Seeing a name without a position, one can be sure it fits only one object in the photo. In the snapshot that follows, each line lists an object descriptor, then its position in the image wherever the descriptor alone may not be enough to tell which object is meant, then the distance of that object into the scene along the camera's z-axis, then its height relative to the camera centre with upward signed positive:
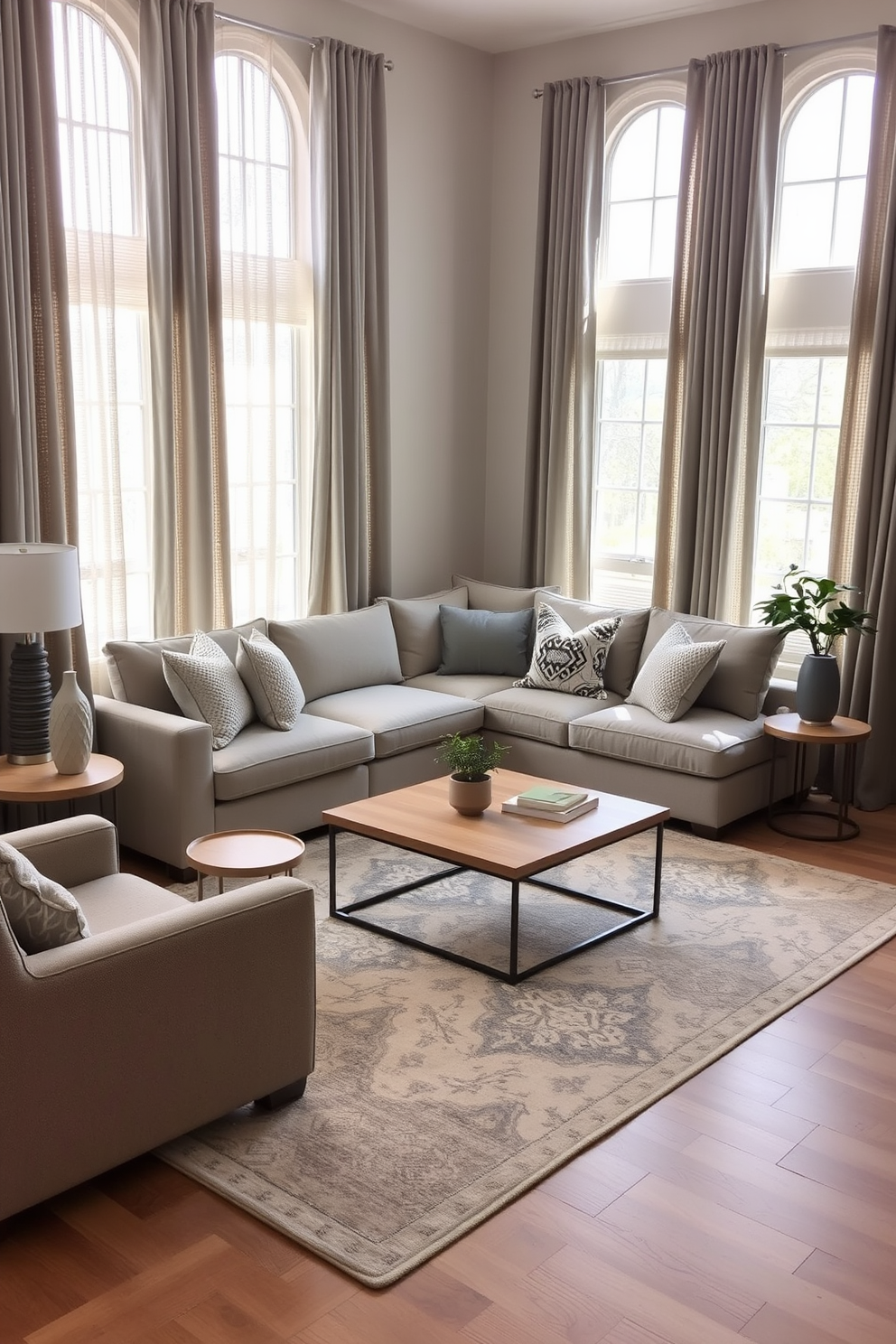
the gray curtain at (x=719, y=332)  6.11 +0.44
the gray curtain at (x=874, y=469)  5.75 -0.22
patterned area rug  2.97 -1.88
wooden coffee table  4.16 -1.49
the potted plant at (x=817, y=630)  5.63 -0.95
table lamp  4.44 -0.76
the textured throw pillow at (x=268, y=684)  5.43 -1.19
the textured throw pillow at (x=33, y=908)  2.80 -1.14
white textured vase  4.57 -1.18
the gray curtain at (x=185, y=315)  5.35 +0.42
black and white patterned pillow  6.29 -1.23
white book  4.57 -1.46
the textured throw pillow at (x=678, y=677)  5.77 -1.20
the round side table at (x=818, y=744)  5.55 -1.58
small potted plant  4.58 -1.33
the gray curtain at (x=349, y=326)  6.20 +0.45
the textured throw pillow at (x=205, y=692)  5.15 -1.18
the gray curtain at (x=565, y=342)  6.78 +0.41
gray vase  5.63 -1.21
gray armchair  2.70 -1.45
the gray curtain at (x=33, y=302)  4.77 +0.41
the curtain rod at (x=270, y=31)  5.65 +1.78
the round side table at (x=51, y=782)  4.42 -1.37
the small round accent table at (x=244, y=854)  4.02 -1.48
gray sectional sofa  4.98 -1.42
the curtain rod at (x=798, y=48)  5.79 +1.78
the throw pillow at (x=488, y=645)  6.67 -1.23
